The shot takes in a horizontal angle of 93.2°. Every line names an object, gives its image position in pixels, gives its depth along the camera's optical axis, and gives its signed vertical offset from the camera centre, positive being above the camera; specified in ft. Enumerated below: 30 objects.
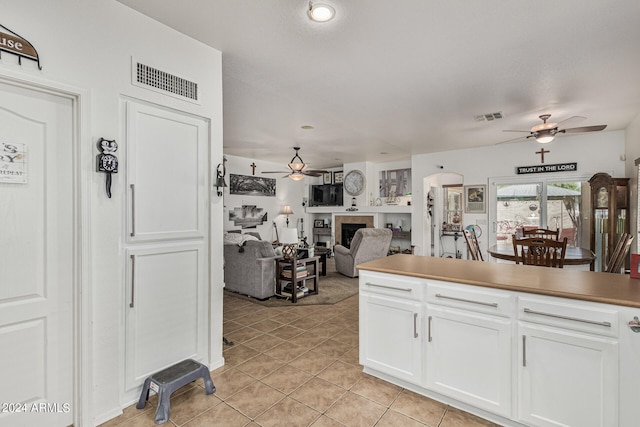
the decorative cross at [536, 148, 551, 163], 18.76 +3.77
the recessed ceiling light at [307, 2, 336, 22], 6.68 +4.55
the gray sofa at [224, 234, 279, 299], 15.15 -2.79
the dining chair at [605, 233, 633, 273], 9.55 -1.32
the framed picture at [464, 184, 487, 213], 21.71 +1.05
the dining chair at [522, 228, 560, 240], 13.75 -0.91
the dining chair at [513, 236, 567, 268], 10.48 -1.42
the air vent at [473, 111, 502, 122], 14.40 +4.72
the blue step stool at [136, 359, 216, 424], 6.41 -3.78
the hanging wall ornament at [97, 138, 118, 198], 6.25 +1.14
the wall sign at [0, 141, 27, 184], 5.41 +0.92
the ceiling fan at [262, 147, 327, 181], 21.16 +2.97
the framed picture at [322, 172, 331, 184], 32.32 +3.75
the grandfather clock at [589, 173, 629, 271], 16.10 -0.01
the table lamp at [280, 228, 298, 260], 14.94 -1.18
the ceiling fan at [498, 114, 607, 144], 13.35 +3.68
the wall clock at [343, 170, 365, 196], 28.89 +2.97
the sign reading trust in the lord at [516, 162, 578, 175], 18.70 +2.86
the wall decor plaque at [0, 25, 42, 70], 5.14 +2.93
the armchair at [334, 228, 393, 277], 19.04 -2.39
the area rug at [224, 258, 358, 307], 14.82 -4.32
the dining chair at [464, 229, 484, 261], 12.77 -1.52
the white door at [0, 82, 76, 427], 5.48 -0.84
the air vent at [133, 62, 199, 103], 6.99 +3.22
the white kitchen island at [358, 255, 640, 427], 5.13 -2.53
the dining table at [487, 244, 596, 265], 10.91 -1.65
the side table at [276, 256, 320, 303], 14.85 -3.22
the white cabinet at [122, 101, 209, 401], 6.88 -0.69
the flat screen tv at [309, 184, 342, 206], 31.53 +1.93
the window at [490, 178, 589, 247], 19.02 +0.40
